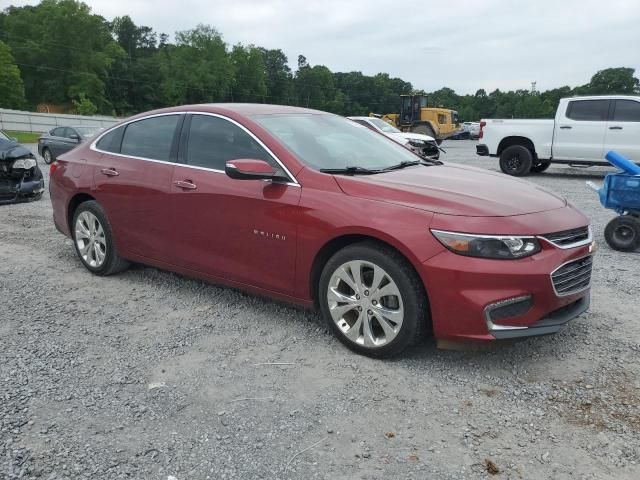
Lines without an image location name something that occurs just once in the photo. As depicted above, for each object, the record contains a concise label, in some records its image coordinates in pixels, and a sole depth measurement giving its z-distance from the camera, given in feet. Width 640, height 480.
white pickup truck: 41.47
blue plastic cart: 20.48
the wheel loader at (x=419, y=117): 115.03
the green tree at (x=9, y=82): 192.03
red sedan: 10.49
